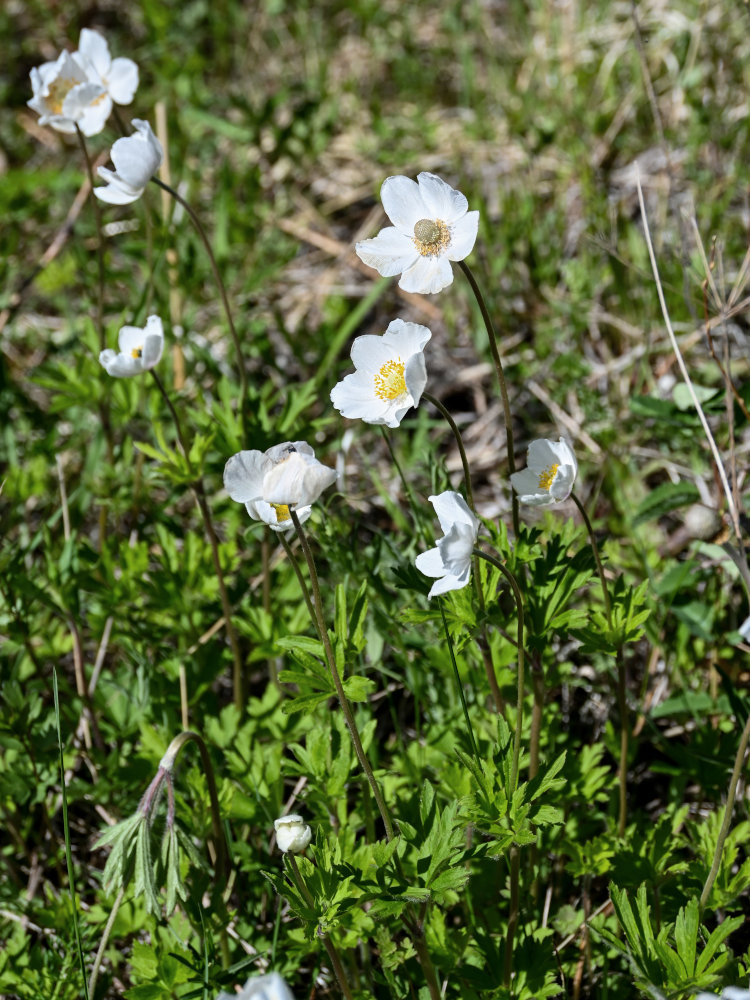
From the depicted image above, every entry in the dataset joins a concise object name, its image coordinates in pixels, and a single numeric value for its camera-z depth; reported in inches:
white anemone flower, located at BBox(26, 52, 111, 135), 51.1
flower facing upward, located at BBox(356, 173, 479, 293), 43.8
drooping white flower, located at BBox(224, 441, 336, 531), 41.7
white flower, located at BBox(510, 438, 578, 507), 43.5
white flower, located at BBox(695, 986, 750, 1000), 38.7
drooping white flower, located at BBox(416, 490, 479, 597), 41.9
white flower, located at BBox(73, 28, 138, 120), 51.6
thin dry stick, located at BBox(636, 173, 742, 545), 45.0
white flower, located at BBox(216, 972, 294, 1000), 38.9
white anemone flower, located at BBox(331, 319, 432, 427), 43.8
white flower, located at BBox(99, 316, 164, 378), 47.5
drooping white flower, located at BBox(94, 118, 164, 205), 47.5
